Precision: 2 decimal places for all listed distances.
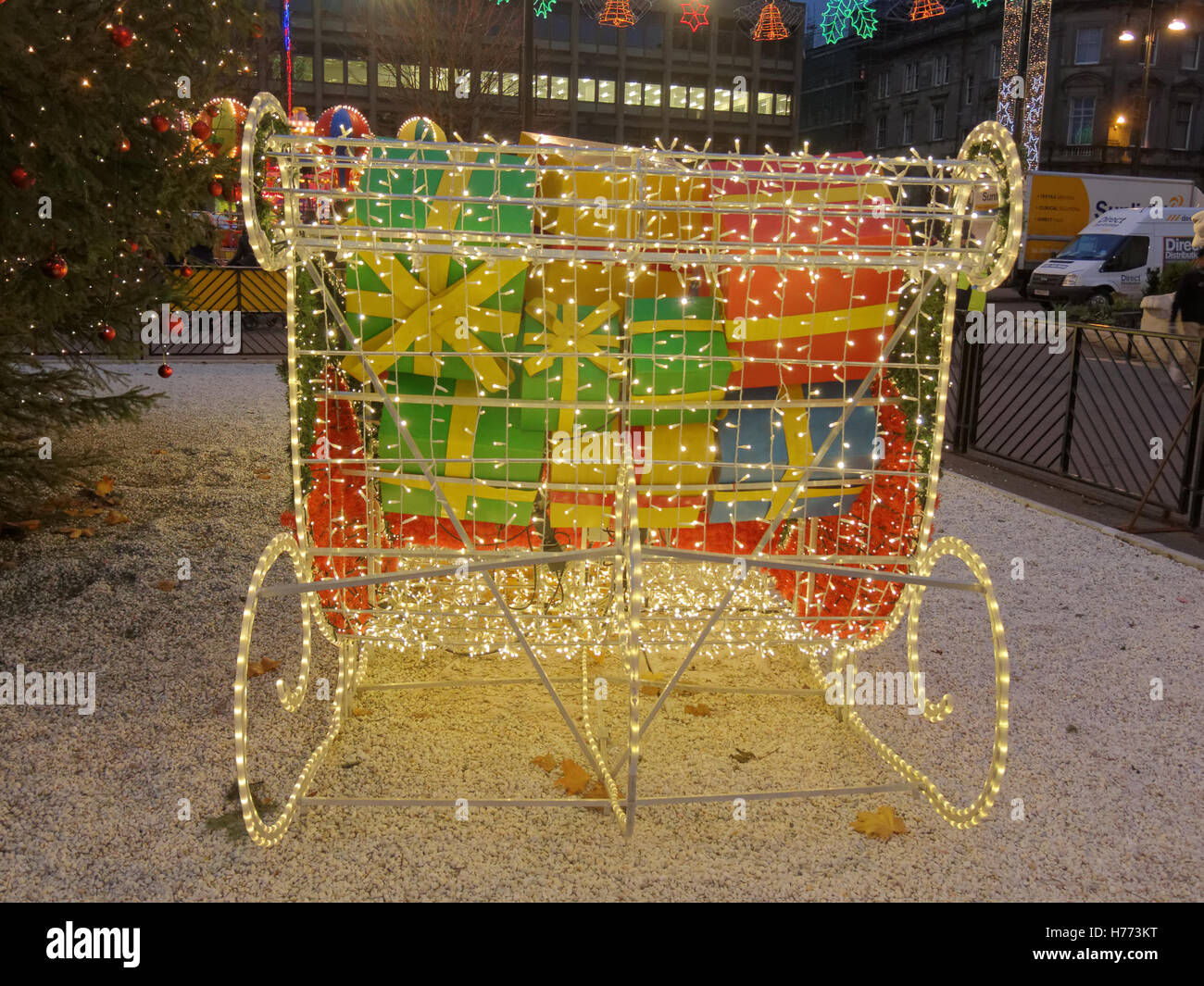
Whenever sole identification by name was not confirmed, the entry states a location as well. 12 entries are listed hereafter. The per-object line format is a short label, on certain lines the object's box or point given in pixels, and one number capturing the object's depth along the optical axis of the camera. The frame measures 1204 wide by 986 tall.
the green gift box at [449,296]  2.89
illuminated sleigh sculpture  2.65
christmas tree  4.46
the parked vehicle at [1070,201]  24.92
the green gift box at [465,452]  2.98
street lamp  28.85
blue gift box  3.00
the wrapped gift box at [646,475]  2.95
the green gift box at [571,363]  2.93
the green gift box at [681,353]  2.89
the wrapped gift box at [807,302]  2.87
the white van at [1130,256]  20.75
